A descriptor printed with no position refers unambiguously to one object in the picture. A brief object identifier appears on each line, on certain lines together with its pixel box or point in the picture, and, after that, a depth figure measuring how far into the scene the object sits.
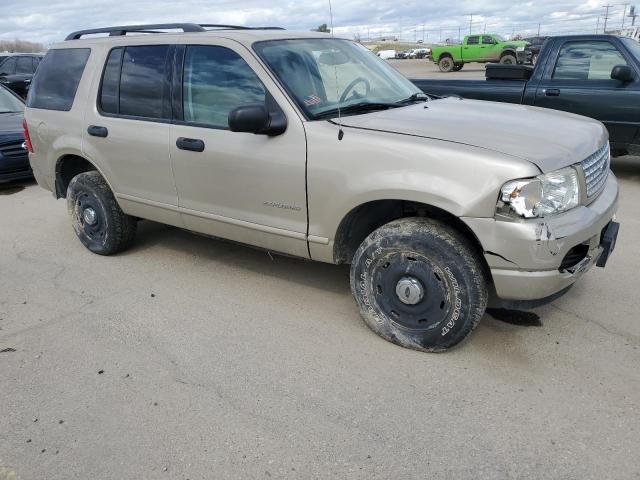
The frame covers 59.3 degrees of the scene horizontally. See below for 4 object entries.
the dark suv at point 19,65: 15.83
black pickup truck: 6.61
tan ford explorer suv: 2.88
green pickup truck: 27.05
